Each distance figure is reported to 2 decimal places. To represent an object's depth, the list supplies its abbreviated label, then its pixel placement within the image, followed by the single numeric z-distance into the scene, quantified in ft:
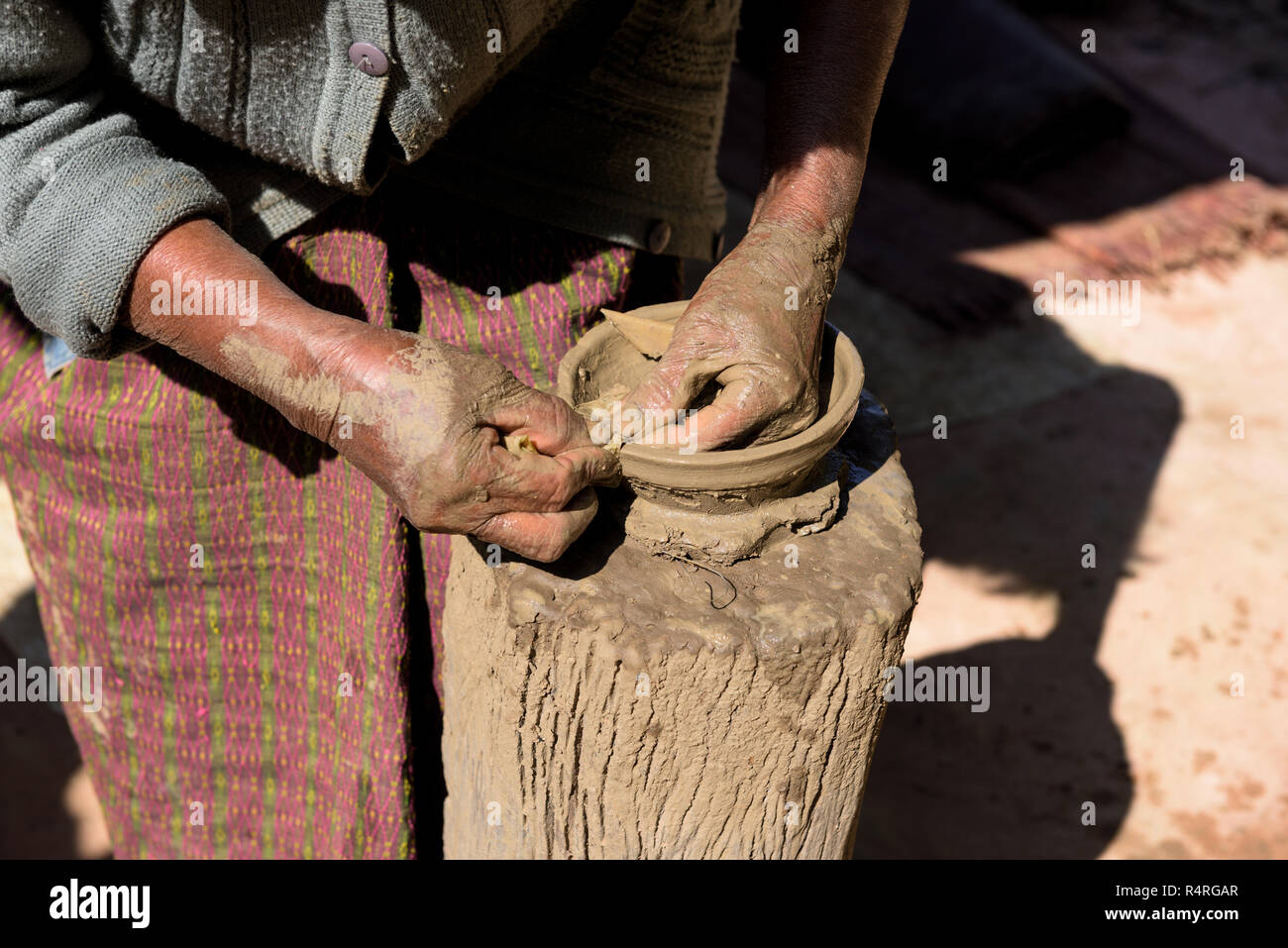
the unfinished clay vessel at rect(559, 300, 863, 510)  2.38
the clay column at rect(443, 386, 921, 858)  2.43
